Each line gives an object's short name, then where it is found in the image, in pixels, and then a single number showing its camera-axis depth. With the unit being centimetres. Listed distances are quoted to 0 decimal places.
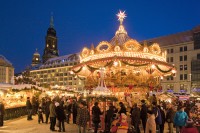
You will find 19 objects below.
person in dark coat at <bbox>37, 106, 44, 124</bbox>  1110
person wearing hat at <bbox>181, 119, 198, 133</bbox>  440
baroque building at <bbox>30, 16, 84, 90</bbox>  6089
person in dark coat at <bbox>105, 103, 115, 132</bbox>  777
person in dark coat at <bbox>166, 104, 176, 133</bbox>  839
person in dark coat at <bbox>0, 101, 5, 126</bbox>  1025
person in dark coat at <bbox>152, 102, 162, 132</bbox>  747
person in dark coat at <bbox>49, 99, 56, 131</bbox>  896
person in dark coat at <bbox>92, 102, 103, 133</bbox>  782
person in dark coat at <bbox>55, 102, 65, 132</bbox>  851
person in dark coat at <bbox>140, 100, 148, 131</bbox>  841
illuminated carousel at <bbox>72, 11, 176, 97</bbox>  1128
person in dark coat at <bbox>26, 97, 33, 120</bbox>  1257
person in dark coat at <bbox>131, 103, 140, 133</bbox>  788
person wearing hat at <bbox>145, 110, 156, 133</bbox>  628
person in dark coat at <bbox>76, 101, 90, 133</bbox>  735
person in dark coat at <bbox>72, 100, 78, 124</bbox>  1081
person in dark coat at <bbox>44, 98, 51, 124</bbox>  1100
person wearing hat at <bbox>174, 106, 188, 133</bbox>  708
